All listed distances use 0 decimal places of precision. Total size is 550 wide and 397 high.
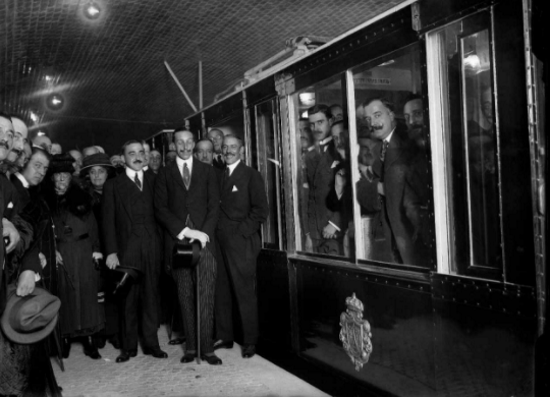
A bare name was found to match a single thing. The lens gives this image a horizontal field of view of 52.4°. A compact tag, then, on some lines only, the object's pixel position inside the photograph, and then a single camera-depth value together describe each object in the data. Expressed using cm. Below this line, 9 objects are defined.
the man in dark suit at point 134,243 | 563
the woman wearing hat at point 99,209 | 610
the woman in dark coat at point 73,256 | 564
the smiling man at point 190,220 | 538
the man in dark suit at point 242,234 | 540
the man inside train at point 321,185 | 446
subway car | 260
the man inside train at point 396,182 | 349
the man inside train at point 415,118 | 339
